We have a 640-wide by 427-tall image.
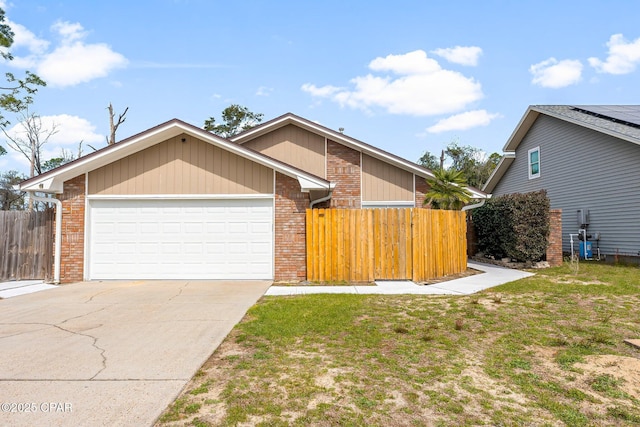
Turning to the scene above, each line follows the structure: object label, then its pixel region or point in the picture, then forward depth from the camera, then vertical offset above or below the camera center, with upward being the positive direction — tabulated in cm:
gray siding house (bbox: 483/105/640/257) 1354 +296
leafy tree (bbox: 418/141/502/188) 4297 +912
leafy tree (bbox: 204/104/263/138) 3531 +1097
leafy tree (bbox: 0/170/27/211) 3425 +387
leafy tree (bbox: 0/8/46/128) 1992 +861
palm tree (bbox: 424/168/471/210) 1280 +152
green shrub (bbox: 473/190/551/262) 1266 +26
